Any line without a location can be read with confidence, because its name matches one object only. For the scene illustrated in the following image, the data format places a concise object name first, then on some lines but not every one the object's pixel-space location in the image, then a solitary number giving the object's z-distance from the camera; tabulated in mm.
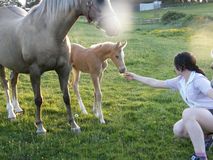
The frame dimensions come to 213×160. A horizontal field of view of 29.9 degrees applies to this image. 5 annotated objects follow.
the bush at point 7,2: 24766
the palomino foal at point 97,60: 6863
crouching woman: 4992
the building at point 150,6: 75062
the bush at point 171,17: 39250
